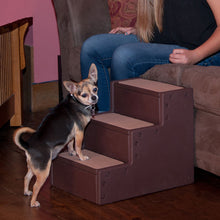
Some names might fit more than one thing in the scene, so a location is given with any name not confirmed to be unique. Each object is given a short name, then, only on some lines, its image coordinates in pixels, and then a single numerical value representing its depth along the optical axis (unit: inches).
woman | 120.5
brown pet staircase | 108.2
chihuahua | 103.7
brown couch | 112.3
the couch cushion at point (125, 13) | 165.2
